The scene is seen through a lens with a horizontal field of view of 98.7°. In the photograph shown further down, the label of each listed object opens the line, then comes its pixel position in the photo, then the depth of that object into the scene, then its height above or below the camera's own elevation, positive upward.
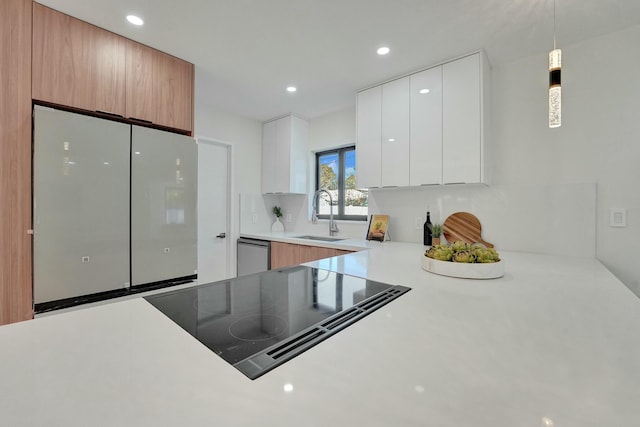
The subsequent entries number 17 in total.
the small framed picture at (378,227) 2.69 -0.13
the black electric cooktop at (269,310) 0.61 -0.30
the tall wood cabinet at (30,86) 1.50 +0.78
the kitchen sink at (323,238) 3.13 -0.28
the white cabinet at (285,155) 3.41 +0.75
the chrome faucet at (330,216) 3.27 -0.03
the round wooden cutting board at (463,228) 2.27 -0.11
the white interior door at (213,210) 3.18 +0.03
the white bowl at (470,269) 1.21 -0.24
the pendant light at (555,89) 1.12 +0.52
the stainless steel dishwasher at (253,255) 3.06 -0.48
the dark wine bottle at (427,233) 2.43 -0.16
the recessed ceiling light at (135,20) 1.71 +1.21
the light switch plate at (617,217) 1.78 +0.00
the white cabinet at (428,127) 2.02 +0.72
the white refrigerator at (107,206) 1.59 +0.04
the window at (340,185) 3.24 +0.36
